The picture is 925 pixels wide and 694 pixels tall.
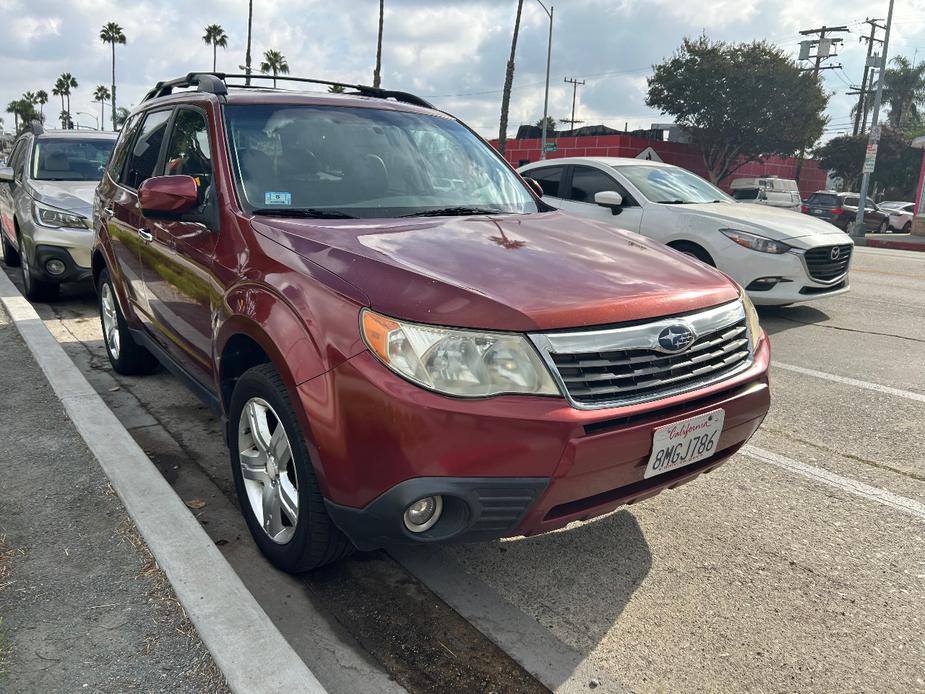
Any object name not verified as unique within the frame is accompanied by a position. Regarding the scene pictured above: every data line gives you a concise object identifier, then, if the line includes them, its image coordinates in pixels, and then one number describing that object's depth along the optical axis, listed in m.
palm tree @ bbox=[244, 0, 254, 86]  47.25
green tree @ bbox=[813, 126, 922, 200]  48.75
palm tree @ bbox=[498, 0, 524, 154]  30.62
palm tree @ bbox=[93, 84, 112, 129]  113.41
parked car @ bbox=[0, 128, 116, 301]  7.25
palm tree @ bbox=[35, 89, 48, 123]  119.81
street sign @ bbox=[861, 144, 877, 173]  24.67
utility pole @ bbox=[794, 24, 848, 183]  39.94
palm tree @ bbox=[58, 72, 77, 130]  106.88
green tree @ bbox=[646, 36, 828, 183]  41.19
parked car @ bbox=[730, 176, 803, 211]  26.50
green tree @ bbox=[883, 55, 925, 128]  60.91
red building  40.53
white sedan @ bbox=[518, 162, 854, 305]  7.07
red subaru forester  2.20
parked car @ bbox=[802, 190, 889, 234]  27.66
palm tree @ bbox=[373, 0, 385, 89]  36.50
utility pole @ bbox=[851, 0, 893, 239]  24.64
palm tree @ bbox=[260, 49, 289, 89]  59.03
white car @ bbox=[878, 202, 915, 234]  30.55
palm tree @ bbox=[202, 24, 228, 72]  67.94
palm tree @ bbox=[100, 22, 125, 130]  84.56
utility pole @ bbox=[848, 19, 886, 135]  42.28
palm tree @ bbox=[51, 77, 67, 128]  107.38
